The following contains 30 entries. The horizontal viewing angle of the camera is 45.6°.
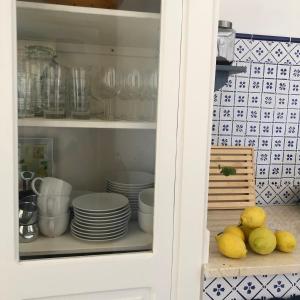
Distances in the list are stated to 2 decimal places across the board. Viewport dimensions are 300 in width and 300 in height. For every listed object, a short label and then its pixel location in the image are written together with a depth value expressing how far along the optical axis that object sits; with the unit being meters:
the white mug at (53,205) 0.97
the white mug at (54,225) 0.96
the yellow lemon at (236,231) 1.01
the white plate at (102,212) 0.98
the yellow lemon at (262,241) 0.97
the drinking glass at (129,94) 0.98
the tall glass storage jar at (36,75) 0.90
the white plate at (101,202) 0.99
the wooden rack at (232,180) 1.35
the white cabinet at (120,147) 0.87
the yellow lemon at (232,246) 0.94
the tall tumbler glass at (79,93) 0.99
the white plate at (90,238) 0.96
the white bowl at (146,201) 0.94
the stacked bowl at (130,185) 0.98
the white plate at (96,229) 0.98
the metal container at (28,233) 0.90
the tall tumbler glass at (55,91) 0.96
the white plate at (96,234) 0.97
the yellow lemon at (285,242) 1.00
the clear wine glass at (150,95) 0.92
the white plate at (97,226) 0.98
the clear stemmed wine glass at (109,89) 0.99
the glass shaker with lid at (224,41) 1.17
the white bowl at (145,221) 0.95
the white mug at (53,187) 0.96
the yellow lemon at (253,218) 1.03
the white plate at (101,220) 0.98
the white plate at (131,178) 0.96
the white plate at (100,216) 0.98
